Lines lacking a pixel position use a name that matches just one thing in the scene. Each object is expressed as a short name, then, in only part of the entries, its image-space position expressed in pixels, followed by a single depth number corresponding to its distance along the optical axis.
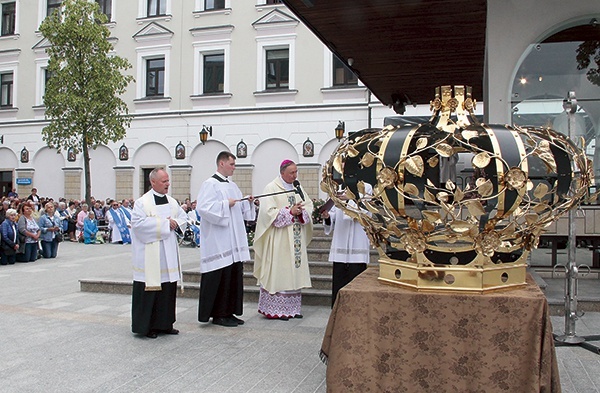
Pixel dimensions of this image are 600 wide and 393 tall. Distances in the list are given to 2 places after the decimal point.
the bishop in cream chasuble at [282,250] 6.68
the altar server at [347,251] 6.82
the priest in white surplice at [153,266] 5.84
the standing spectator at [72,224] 19.66
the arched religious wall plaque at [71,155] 24.20
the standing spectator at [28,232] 13.50
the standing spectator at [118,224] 18.28
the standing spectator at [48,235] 14.19
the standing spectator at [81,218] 19.16
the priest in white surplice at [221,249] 6.33
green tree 19.92
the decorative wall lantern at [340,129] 19.95
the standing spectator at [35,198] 19.30
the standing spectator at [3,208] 13.55
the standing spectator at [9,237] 12.88
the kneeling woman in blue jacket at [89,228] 18.70
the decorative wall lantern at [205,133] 22.06
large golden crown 2.95
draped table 2.91
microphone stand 6.49
